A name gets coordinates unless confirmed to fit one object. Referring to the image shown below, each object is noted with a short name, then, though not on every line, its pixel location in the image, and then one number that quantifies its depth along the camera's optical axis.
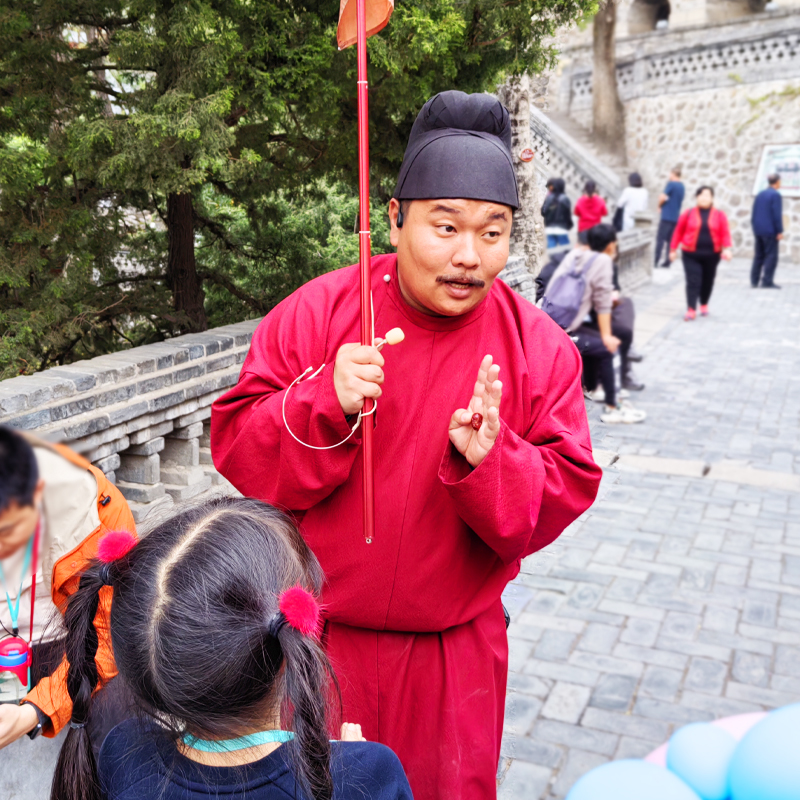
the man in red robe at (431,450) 1.83
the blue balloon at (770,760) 2.14
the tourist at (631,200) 15.12
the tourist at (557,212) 12.09
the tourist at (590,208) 12.52
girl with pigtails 1.35
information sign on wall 16.73
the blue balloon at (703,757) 2.42
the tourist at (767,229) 13.30
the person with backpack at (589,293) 6.67
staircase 17.42
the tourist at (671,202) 15.03
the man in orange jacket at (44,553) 0.73
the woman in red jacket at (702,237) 10.57
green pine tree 3.15
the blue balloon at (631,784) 2.34
